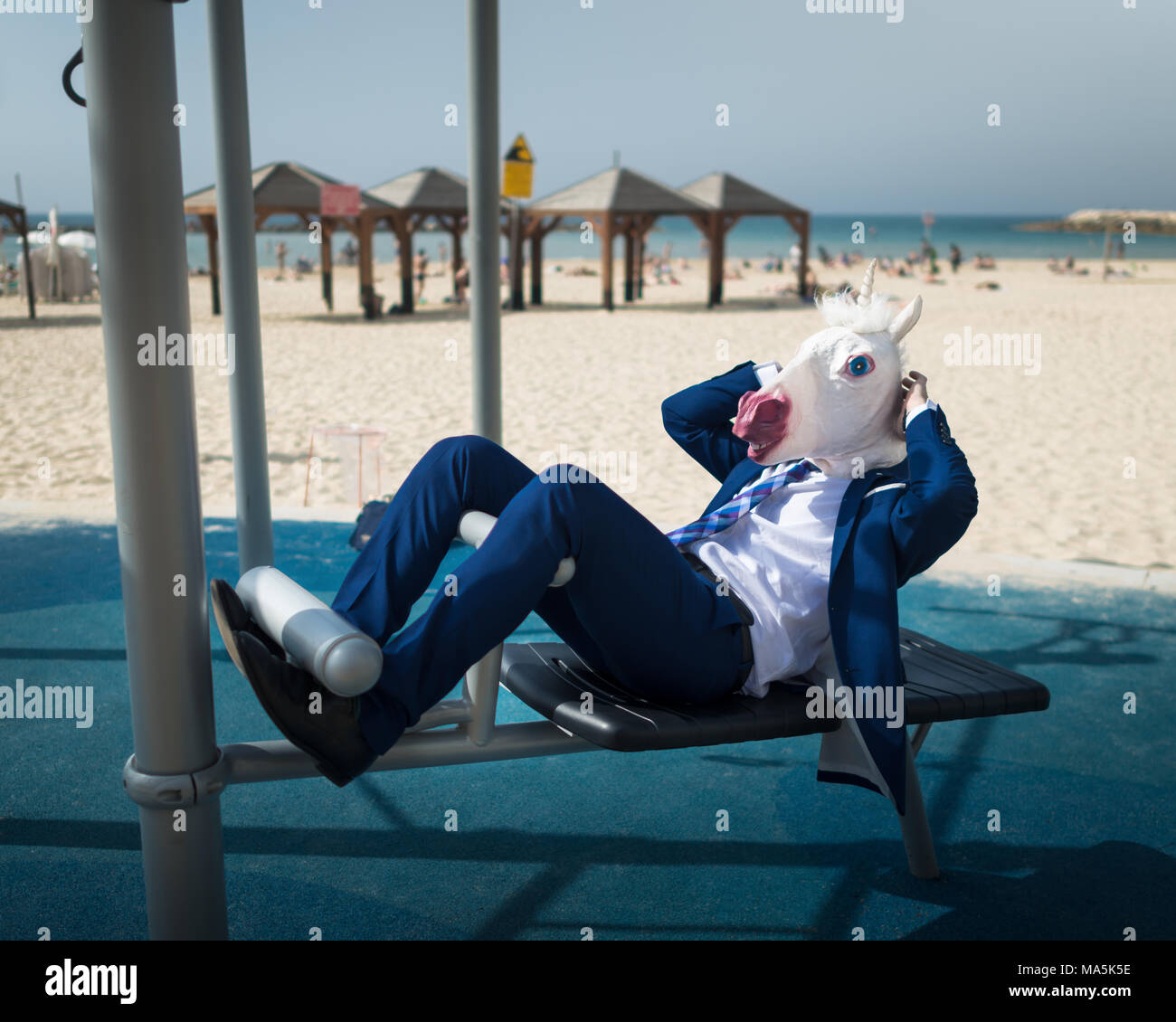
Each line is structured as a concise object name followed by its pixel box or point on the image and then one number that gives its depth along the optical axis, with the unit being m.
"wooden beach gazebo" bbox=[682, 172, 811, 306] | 20.05
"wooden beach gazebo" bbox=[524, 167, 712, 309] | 18.56
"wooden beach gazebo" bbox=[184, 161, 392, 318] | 16.83
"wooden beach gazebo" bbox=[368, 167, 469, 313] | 18.45
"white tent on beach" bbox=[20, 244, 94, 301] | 19.69
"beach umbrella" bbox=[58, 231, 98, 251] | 20.45
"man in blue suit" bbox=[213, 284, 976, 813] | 1.78
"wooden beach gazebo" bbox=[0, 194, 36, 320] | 16.34
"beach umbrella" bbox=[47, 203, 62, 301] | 19.39
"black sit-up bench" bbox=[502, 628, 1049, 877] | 1.91
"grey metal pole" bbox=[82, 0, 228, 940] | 1.66
